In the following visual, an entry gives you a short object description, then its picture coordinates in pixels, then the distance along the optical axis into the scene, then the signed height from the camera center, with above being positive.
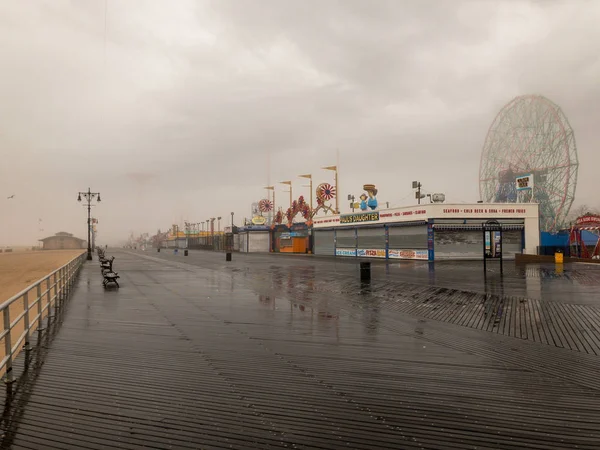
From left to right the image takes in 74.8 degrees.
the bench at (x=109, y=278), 18.00 -1.63
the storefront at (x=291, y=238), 62.91 +0.23
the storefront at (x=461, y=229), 37.59 +0.80
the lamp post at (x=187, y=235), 132.00 +2.31
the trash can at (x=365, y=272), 20.45 -1.75
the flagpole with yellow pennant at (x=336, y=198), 58.98 +6.18
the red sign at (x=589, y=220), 32.22 +1.30
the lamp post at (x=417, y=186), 45.84 +6.23
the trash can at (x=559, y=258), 31.25 -1.77
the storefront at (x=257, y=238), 75.62 +0.39
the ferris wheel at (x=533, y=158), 67.00 +14.87
